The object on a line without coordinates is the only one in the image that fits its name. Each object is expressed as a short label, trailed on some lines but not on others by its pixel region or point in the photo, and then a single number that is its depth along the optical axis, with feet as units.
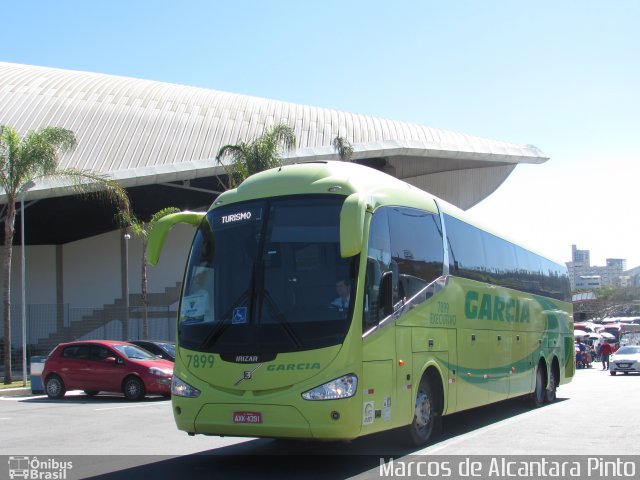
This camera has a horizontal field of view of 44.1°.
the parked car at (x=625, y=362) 108.68
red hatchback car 64.90
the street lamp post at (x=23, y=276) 84.02
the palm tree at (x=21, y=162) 84.12
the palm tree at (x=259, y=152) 98.78
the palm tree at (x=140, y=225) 102.01
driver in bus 28.22
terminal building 121.19
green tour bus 27.55
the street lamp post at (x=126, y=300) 114.32
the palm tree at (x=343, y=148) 110.32
